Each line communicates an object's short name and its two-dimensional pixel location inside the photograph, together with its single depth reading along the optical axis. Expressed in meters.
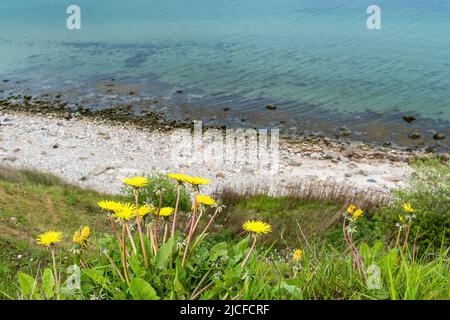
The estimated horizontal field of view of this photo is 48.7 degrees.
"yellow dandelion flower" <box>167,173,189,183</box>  3.08
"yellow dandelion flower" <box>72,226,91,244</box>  3.12
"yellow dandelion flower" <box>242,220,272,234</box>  2.96
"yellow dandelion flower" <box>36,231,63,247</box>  2.90
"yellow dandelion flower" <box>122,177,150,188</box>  2.93
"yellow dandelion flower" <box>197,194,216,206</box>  3.14
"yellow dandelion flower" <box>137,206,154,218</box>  3.22
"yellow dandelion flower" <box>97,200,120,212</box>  2.89
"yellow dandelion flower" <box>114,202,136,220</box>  2.89
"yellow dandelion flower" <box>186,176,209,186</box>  3.08
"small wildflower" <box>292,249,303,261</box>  3.52
